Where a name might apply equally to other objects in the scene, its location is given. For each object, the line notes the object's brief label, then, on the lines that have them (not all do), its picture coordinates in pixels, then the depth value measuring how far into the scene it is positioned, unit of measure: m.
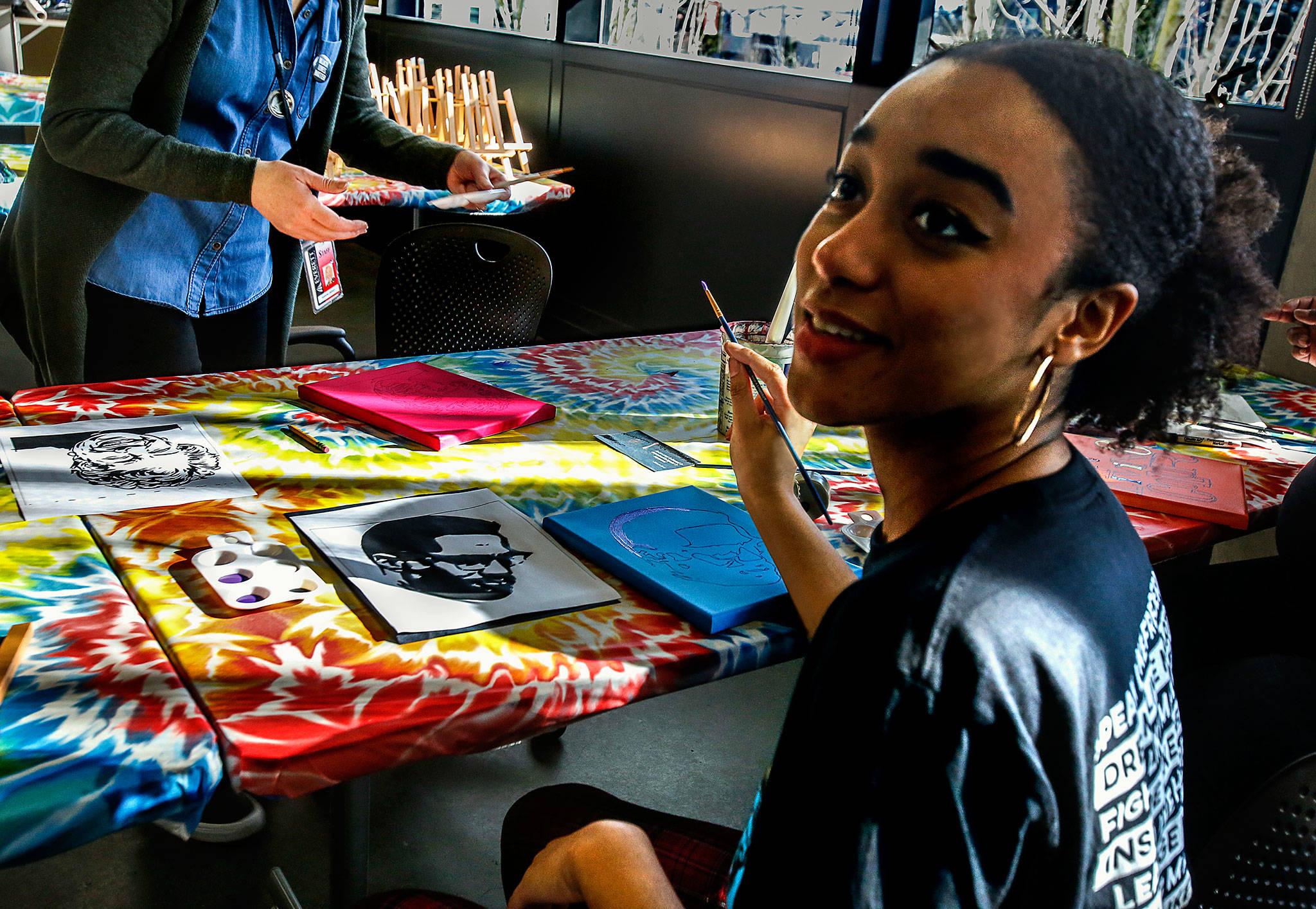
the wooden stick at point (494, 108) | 5.02
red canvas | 1.42
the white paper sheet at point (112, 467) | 1.19
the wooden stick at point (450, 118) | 4.93
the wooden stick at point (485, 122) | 4.98
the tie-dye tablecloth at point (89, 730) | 0.73
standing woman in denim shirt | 1.70
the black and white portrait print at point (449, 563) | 1.01
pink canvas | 1.49
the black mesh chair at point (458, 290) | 2.27
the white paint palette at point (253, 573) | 1.02
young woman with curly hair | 0.59
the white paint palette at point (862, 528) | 1.25
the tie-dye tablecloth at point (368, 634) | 0.85
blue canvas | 1.07
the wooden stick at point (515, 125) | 5.04
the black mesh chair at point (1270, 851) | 0.81
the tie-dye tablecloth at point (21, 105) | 4.08
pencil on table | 1.43
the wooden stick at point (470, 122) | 4.97
